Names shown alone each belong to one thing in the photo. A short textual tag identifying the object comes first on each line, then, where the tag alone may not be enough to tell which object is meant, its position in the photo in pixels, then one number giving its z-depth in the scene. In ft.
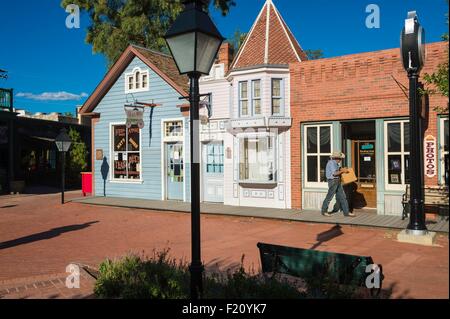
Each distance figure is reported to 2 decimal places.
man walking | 37.40
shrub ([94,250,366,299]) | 14.19
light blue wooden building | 52.26
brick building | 36.65
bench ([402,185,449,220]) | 30.80
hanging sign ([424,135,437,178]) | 35.24
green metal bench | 14.84
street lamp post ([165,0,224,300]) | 14.52
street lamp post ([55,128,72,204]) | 53.88
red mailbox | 61.35
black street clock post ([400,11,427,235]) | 27.96
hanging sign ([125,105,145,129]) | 52.39
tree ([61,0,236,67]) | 81.64
